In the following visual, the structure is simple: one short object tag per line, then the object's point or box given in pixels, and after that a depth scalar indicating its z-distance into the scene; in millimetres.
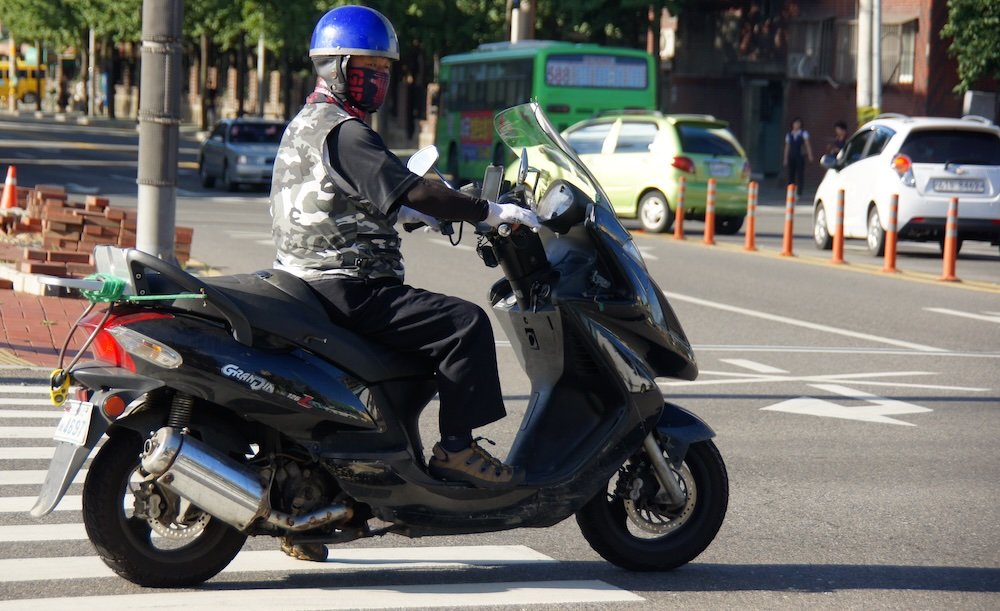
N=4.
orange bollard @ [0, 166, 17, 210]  20203
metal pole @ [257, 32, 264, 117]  54984
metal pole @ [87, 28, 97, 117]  74938
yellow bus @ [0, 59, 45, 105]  97025
